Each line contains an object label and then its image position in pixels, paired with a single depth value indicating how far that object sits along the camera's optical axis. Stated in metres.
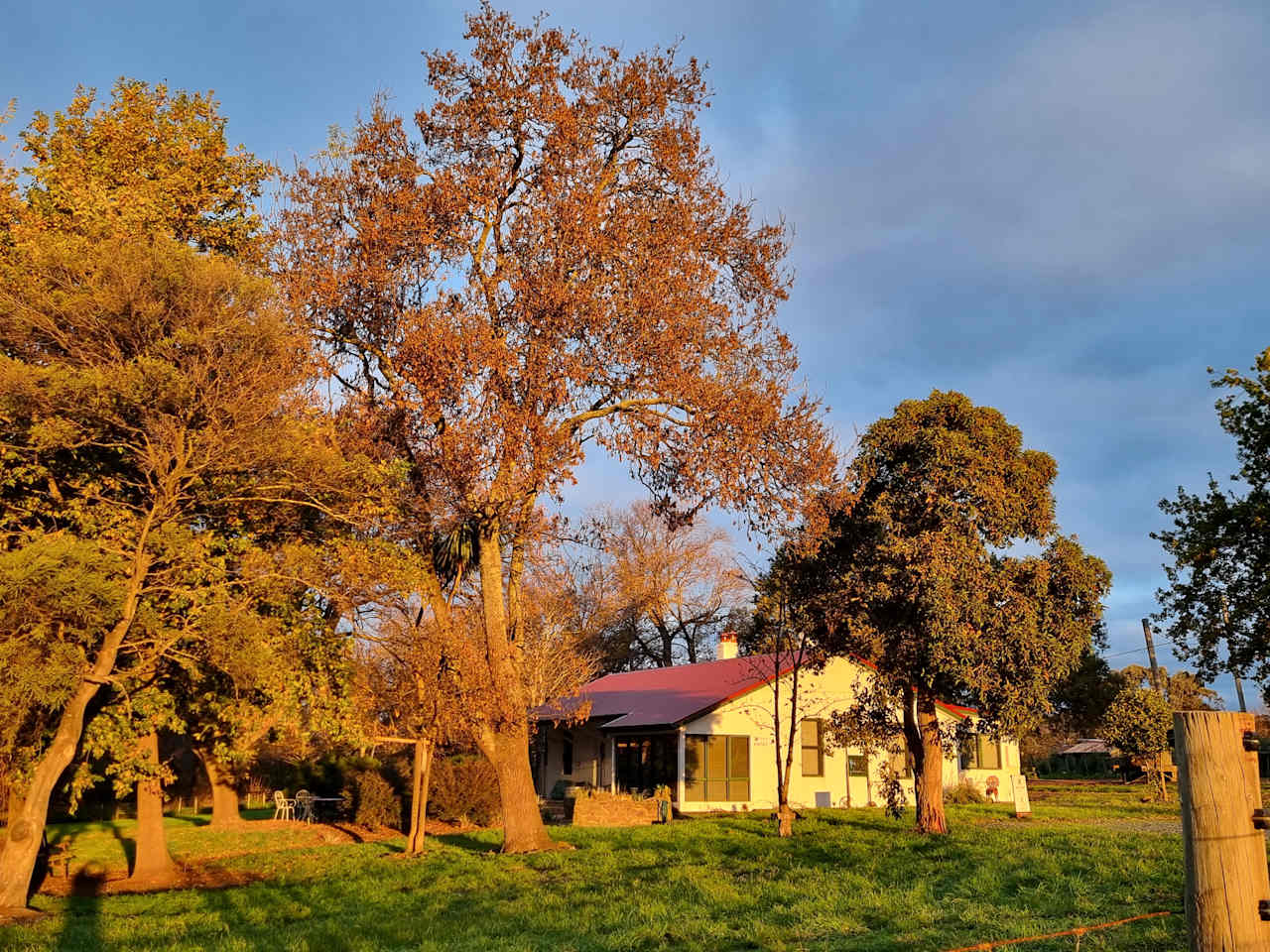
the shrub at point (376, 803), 27.92
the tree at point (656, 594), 53.97
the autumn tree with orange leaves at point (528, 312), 17.47
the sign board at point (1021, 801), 27.89
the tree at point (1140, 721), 34.38
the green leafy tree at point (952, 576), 20.94
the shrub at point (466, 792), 29.53
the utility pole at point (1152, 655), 42.55
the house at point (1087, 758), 64.06
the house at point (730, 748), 31.52
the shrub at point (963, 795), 34.69
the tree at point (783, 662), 24.30
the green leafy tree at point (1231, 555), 24.14
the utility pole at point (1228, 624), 24.53
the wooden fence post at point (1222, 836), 3.38
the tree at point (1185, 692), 55.00
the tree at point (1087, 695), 39.47
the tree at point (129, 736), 15.99
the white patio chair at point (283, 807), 30.61
